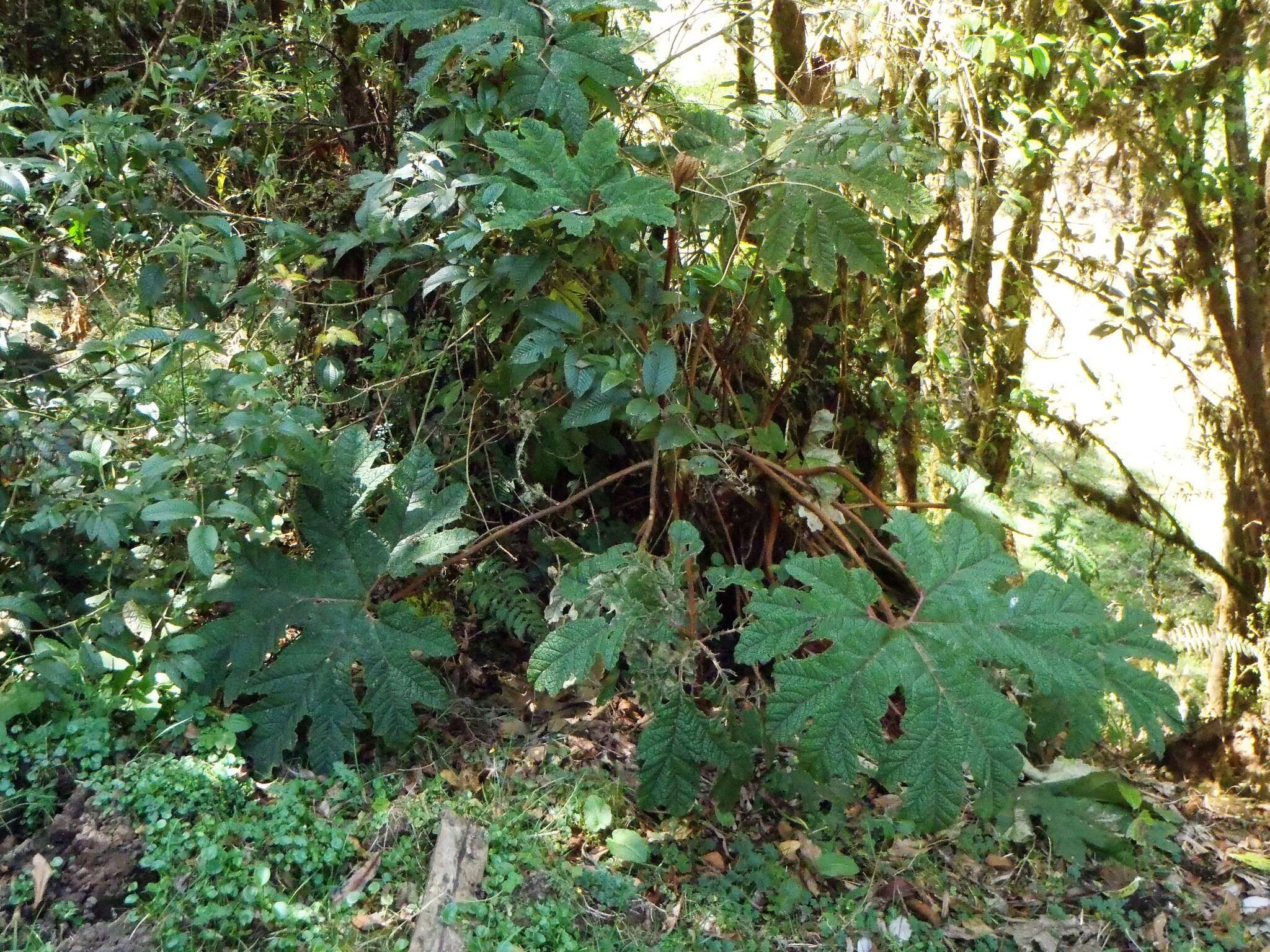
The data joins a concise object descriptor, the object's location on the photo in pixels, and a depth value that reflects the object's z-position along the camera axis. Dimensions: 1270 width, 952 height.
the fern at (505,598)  2.93
